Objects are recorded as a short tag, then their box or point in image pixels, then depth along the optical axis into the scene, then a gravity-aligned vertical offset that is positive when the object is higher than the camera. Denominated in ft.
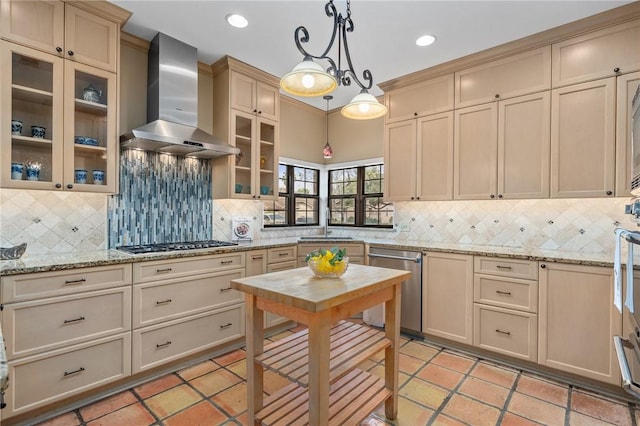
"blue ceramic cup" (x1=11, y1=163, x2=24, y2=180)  7.11 +0.84
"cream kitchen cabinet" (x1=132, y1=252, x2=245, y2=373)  8.00 -2.69
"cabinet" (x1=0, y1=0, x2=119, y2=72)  7.11 +4.25
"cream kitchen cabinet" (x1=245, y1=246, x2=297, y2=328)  10.48 -1.76
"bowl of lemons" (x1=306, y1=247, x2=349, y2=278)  6.30 -1.04
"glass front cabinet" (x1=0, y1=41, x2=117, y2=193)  7.09 +2.08
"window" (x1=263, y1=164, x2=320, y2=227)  14.34 +0.50
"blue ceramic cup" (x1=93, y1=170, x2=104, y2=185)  8.33 +0.83
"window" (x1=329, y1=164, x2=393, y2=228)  14.43 +0.63
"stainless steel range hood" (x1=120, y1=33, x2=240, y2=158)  9.21 +3.27
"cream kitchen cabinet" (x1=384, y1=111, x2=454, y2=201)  11.31 +1.99
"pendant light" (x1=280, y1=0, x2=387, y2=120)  6.05 +2.62
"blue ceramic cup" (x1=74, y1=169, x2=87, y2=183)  8.04 +0.83
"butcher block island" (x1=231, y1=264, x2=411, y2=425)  5.07 -2.70
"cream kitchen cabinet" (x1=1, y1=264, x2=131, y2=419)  6.33 -2.66
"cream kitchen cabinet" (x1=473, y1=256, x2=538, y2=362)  8.69 -2.66
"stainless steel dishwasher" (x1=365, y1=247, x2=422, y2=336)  10.75 -2.54
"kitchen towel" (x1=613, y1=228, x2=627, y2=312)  4.82 -0.94
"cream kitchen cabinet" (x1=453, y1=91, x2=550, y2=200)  9.48 +2.01
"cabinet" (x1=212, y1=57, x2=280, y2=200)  11.06 +3.00
